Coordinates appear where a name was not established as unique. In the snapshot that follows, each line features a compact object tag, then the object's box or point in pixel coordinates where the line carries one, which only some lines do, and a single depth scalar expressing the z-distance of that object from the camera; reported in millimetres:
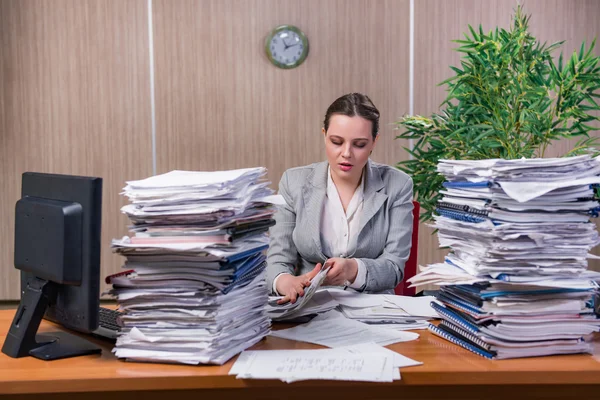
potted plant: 3633
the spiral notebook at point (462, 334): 1470
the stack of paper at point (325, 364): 1319
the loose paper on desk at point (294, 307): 1750
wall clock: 4840
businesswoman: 2316
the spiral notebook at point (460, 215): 1512
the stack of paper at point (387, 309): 1762
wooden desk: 1346
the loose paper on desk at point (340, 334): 1578
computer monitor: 1441
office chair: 2578
